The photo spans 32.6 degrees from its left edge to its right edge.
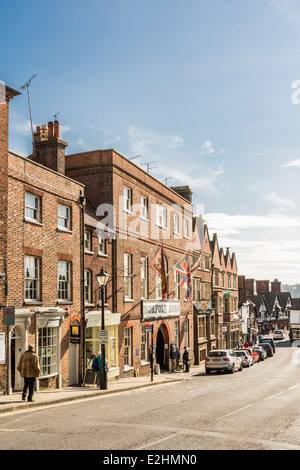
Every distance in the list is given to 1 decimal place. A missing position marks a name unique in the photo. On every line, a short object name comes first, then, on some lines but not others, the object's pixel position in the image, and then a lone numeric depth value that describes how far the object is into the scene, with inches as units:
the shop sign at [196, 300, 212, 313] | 1742.1
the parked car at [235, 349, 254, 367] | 1642.5
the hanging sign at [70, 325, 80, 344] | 910.4
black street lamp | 863.1
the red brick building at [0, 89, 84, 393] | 781.9
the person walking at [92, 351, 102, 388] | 906.1
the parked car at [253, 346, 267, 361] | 1995.1
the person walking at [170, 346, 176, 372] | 1441.9
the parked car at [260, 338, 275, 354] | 2515.3
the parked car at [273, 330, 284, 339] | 3821.4
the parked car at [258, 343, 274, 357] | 2249.0
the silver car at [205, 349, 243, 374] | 1375.5
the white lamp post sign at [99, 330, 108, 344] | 866.1
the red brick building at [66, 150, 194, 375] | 1131.9
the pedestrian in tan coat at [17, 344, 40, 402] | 671.1
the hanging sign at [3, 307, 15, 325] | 730.2
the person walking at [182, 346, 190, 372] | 1443.2
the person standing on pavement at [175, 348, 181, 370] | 1441.9
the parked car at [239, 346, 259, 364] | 1891.2
